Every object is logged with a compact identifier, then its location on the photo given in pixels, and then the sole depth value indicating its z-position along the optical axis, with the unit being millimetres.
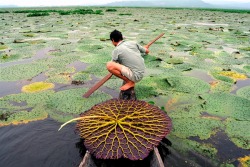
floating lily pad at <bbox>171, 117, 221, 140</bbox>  2822
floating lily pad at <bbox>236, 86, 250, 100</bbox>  3847
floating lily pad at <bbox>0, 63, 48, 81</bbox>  4625
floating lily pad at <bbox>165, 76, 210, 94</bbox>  4047
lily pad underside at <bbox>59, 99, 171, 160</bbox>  2014
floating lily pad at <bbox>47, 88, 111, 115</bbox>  3363
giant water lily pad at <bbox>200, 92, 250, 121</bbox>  3250
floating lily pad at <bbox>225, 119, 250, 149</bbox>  2667
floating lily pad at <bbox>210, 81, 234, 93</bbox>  4059
